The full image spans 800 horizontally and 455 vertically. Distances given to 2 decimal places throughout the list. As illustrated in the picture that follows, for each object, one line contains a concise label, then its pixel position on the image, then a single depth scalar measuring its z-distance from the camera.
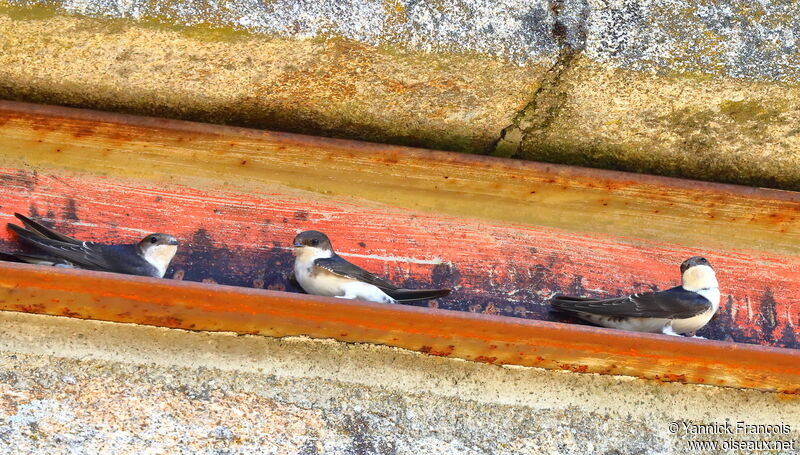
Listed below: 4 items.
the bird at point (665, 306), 5.42
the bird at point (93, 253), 5.23
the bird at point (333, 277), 5.43
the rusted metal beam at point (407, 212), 5.68
